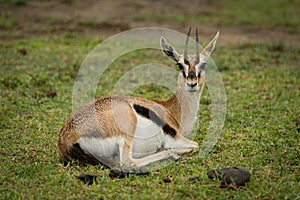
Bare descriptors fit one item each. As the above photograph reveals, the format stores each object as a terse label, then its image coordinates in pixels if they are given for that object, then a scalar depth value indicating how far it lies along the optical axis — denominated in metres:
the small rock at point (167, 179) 8.59
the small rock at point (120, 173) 8.65
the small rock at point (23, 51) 17.92
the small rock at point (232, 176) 8.26
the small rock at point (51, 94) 13.98
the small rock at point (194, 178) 8.61
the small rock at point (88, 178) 8.41
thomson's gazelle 9.03
